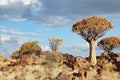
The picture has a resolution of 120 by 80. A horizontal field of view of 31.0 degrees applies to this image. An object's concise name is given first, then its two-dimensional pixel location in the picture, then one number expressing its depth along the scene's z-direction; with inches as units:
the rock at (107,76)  604.3
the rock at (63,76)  538.1
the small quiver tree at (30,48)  1203.2
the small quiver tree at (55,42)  1058.6
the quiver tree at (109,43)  1296.4
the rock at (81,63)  787.4
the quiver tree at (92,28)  949.8
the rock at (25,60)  797.5
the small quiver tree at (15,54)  1346.3
